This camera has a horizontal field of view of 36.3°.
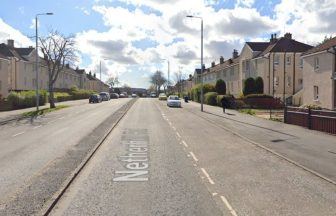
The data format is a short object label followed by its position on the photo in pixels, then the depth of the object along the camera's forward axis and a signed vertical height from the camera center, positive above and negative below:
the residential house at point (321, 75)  39.38 +1.39
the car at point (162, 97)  94.68 -1.06
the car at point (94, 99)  77.61 -1.22
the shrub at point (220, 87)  73.31 +0.66
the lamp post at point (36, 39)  48.24 +4.86
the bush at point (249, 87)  62.53 +0.58
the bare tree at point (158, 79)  176.06 +4.21
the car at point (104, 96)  91.00 -0.90
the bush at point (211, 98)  65.50 -0.86
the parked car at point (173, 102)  59.78 -1.26
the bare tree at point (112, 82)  192.27 +3.44
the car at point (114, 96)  115.19 -1.11
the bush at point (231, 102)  55.26 -1.14
